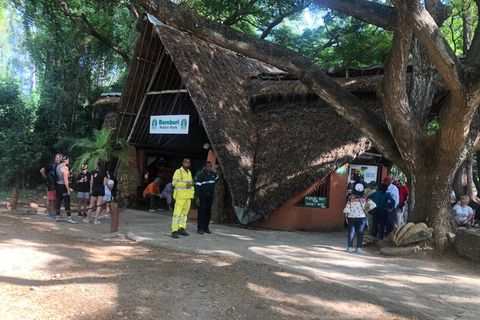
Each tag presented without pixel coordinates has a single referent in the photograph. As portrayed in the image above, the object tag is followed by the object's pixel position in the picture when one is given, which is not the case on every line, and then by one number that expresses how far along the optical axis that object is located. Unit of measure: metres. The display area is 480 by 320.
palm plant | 11.58
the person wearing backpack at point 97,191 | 9.72
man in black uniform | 8.61
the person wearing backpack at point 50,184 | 9.42
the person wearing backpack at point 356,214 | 7.75
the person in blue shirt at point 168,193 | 13.53
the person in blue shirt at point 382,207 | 8.83
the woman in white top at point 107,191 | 9.95
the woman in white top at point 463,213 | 9.74
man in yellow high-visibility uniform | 8.17
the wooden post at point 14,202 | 10.64
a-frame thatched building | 9.80
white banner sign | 12.15
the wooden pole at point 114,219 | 8.49
